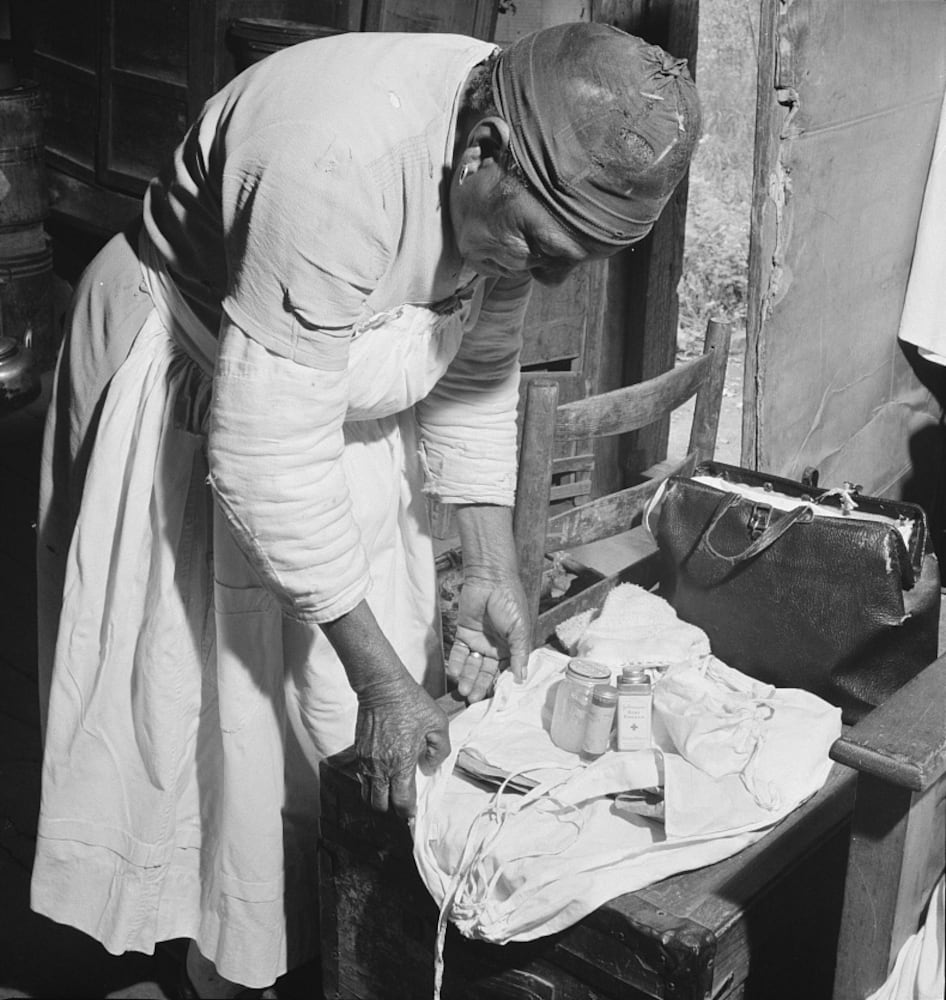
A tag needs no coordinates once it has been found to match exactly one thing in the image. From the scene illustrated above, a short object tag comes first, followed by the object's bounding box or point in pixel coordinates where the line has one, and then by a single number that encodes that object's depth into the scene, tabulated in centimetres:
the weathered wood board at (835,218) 363
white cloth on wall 457
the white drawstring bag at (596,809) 184
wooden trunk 177
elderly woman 165
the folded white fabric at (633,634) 240
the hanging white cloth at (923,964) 181
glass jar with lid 212
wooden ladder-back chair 255
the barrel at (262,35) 365
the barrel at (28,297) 514
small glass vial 210
